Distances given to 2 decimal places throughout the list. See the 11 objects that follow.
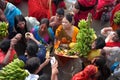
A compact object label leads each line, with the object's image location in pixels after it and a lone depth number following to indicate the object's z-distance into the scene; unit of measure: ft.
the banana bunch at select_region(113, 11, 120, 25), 14.99
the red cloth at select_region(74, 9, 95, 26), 16.69
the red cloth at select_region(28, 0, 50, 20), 17.24
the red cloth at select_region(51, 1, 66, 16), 17.14
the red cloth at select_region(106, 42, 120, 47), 13.89
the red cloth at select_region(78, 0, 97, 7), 16.30
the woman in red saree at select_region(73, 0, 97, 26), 16.35
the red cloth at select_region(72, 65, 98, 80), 11.42
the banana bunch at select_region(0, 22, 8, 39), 13.95
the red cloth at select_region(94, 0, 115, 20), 17.26
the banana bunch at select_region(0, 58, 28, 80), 10.59
